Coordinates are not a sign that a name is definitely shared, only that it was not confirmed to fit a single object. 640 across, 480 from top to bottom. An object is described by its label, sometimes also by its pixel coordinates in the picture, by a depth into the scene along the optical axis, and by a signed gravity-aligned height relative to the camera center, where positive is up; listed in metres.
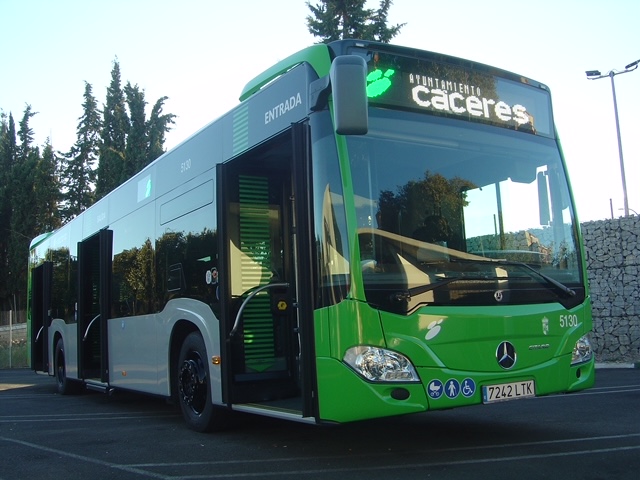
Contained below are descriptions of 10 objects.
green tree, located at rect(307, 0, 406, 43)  26.95 +10.94
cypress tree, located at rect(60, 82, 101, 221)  49.44 +11.82
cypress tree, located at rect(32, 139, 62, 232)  49.28 +9.65
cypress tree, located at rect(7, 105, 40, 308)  49.25 +8.35
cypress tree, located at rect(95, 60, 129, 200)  42.41 +12.38
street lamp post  31.98 +6.39
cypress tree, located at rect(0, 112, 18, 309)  51.19 +10.44
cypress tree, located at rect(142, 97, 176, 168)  42.62 +12.15
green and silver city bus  5.56 +0.65
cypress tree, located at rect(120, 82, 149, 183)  42.03 +11.61
